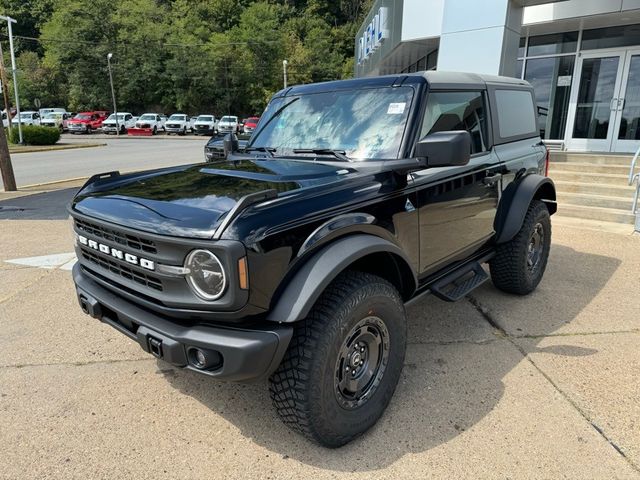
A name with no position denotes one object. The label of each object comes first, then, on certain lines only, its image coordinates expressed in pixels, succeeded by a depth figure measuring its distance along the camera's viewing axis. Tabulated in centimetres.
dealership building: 953
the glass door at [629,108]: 1027
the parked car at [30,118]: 4166
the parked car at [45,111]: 4213
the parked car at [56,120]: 4078
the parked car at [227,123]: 3966
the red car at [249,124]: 3186
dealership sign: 1722
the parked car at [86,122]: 3922
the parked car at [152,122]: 4100
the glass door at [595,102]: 1058
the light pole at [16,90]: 2625
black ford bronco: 204
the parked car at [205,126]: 4091
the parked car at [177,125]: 4106
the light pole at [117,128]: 3891
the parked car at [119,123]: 4066
